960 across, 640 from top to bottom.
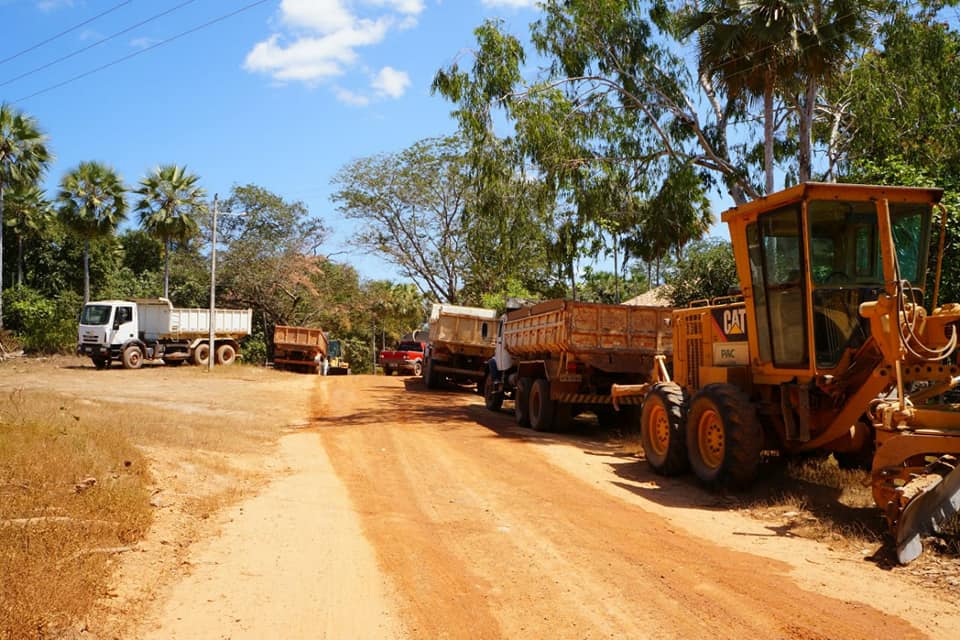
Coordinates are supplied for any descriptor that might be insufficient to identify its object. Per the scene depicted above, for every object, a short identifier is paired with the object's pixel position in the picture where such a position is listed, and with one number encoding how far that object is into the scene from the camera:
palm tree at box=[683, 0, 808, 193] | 15.19
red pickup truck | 36.00
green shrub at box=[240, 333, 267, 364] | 44.53
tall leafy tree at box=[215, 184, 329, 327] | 45.59
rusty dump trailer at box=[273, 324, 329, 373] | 35.75
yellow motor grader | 6.64
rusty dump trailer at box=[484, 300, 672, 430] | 14.48
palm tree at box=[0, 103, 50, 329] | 33.62
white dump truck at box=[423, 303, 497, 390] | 25.19
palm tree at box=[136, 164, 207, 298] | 37.94
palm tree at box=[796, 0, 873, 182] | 15.34
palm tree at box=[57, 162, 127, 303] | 35.84
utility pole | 30.40
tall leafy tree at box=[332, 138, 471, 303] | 40.25
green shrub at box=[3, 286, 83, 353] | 35.50
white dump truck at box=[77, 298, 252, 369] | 30.47
